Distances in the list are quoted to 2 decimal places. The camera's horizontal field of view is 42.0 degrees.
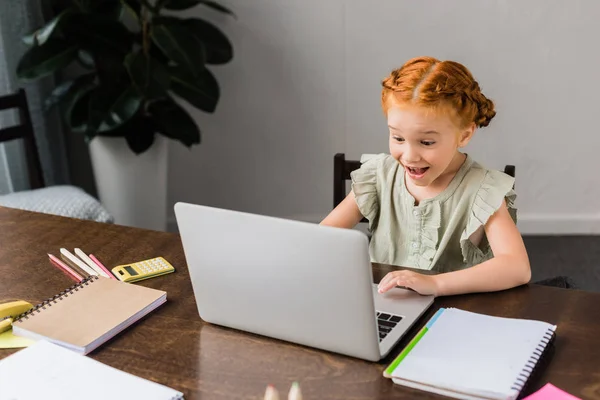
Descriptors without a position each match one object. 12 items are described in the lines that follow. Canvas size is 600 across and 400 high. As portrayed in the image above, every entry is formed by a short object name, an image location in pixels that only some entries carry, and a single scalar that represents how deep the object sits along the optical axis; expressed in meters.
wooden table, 1.09
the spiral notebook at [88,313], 1.22
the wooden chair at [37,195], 2.65
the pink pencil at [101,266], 1.46
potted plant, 2.89
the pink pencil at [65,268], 1.46
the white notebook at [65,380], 1.07
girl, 1.37
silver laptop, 1.07
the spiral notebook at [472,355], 1.05
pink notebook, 1.03
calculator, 1.44
